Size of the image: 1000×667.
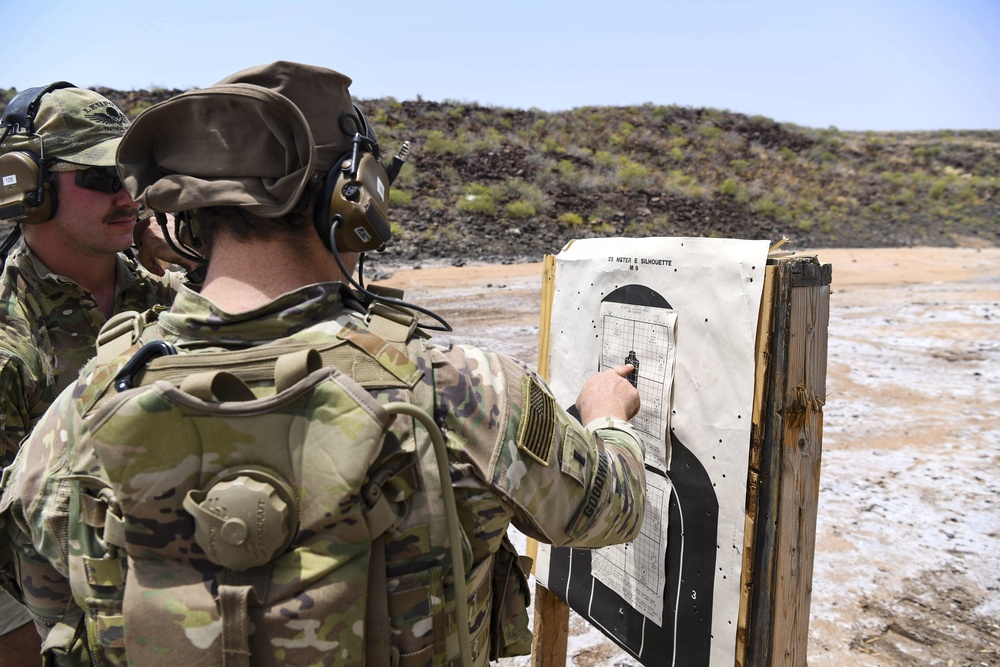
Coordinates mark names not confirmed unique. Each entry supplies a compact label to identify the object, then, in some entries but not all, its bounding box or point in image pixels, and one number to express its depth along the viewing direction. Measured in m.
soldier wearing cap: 1.90
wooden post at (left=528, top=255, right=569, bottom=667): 2.42
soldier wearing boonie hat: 0.98
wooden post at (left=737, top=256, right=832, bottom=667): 1.60
